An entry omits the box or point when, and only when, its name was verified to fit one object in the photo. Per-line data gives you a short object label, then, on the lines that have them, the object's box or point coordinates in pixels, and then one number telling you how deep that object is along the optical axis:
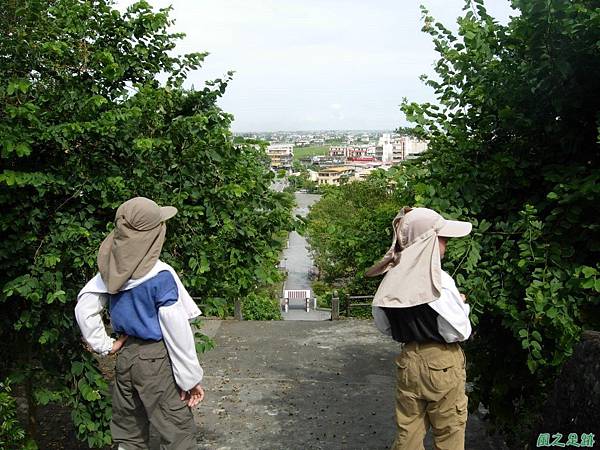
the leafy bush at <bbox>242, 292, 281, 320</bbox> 19.36
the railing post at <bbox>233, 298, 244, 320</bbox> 14.52
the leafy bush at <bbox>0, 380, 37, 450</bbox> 3.31
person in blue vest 3.10
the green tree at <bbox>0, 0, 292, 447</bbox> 4.00
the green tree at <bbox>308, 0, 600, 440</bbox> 3.49
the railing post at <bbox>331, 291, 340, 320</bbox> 14.94
